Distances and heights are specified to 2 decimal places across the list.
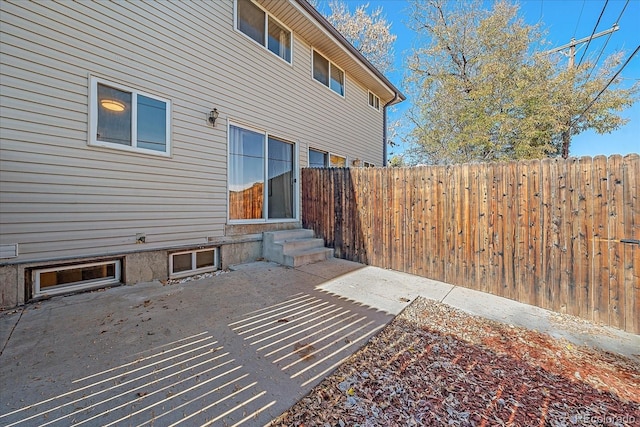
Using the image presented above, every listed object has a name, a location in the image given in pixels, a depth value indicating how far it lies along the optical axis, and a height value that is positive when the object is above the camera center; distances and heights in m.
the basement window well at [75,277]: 3.22 -0.85
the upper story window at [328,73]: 7.30 +4.29
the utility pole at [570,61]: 9.75 +6.10
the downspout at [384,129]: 10.84 +3.64
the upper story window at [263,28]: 5.39 +4.24
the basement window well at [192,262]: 4.33 -0.85
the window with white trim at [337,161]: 7.87 +1.73
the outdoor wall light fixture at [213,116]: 4.67 +1.82
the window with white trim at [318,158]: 7.08 +1.64
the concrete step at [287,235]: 5.42 -0.45
